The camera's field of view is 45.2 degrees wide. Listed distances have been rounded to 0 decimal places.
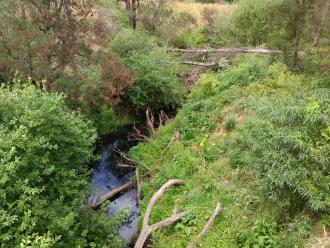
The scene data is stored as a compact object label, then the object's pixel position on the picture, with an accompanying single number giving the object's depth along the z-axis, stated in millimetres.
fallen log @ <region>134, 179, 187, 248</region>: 12102
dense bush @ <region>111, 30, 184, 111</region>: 22656
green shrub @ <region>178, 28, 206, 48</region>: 31698
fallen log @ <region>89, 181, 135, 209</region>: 14727
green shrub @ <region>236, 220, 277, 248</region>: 10430
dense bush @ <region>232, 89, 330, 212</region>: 10164
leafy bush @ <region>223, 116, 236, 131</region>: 16391
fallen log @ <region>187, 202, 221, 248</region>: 11640
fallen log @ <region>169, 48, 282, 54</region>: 22314
